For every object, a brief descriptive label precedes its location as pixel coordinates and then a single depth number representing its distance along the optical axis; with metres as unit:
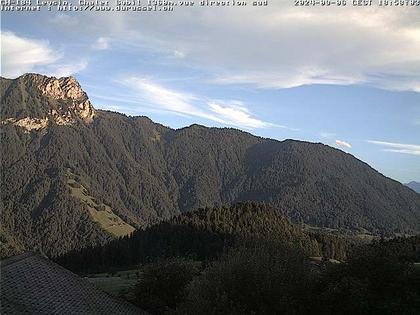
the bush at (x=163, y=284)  41.62
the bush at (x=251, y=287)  31.20
